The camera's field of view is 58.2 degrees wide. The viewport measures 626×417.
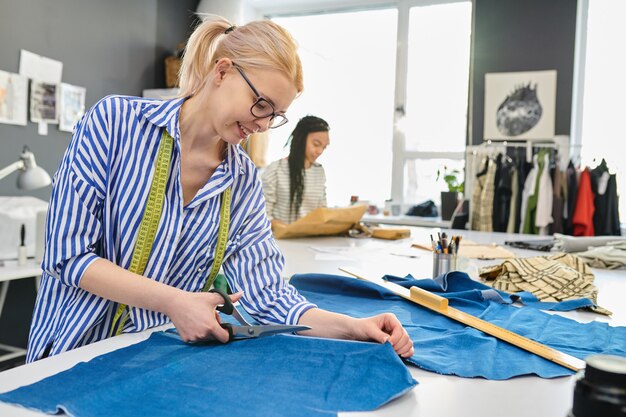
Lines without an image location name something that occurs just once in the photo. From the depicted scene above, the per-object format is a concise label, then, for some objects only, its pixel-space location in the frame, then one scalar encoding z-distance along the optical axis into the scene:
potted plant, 5.44
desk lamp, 3.01
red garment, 4.66
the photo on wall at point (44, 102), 4.09
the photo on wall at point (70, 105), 4.36
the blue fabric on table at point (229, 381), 0.71
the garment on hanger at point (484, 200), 4.93
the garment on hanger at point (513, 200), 4.89
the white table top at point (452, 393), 0.77
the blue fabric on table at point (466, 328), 0.95
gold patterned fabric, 1.57
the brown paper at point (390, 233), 2.97
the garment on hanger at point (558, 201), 4.74
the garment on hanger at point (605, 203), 4.65
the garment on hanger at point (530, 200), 4.82
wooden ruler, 0.99
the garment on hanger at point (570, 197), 4.75
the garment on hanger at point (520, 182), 4.90
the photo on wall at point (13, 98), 3.84
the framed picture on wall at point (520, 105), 5.30
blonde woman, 0.99
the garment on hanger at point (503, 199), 4.93
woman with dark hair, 3.46
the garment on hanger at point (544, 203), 4.75
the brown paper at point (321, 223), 2.75
